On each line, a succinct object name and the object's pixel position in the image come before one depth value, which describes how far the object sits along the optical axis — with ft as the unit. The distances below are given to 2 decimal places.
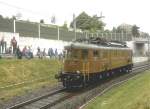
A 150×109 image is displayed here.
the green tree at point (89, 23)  362.33
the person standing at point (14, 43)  123.13
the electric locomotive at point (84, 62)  91.66
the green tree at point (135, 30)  451.81
